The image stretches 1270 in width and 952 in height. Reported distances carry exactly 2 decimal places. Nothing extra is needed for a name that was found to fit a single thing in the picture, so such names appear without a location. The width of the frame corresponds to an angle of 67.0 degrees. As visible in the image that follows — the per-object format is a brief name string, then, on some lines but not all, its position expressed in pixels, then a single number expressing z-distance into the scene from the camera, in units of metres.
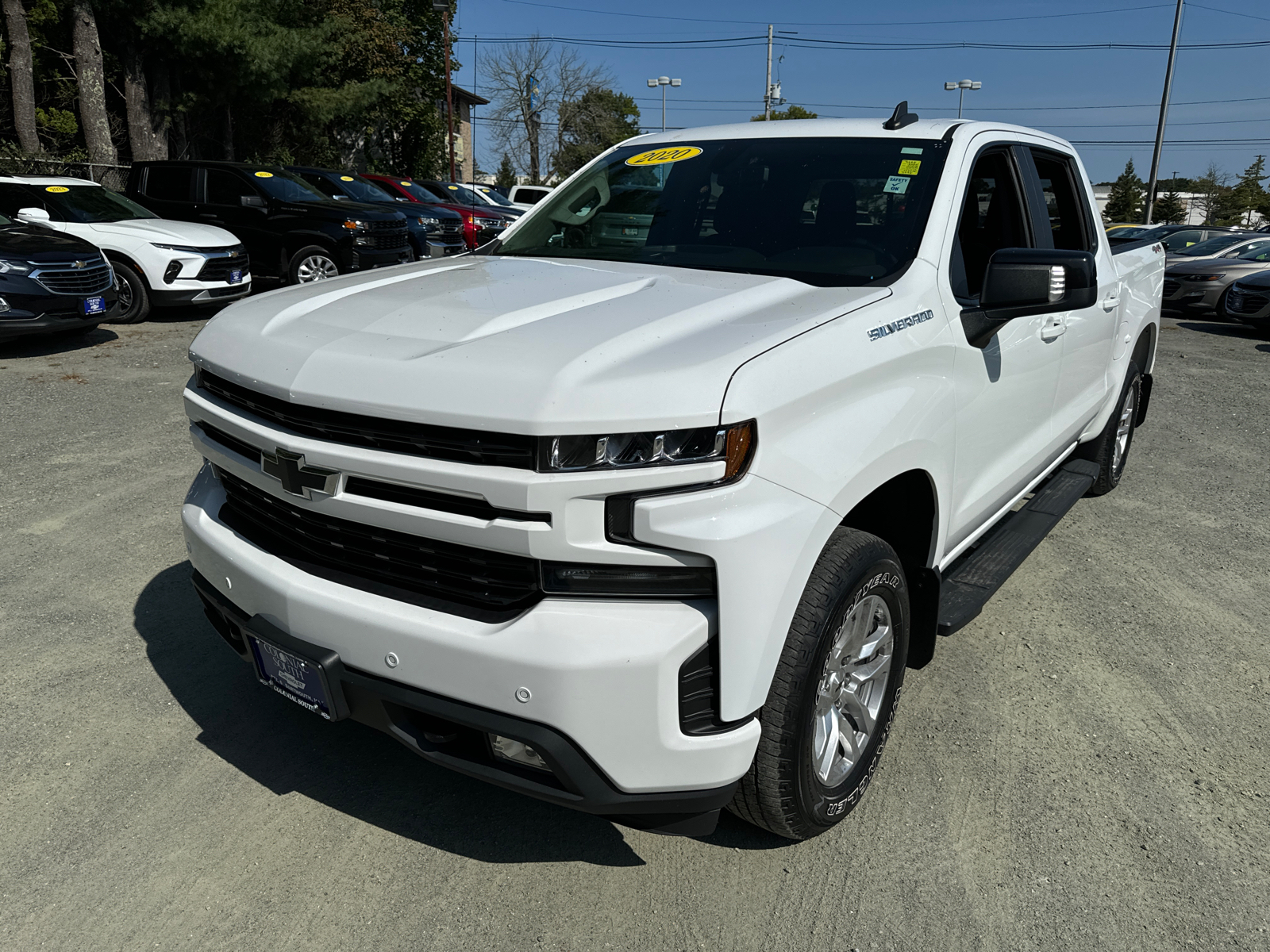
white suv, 10.88
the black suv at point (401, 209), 14.88
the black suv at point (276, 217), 12.68
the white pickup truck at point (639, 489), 1.98
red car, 16.02
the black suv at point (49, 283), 8.84
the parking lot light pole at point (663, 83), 57.31
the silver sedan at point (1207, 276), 14.85
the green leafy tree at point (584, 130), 66.50
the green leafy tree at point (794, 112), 77.24
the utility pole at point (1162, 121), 33.41
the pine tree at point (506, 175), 62.38
